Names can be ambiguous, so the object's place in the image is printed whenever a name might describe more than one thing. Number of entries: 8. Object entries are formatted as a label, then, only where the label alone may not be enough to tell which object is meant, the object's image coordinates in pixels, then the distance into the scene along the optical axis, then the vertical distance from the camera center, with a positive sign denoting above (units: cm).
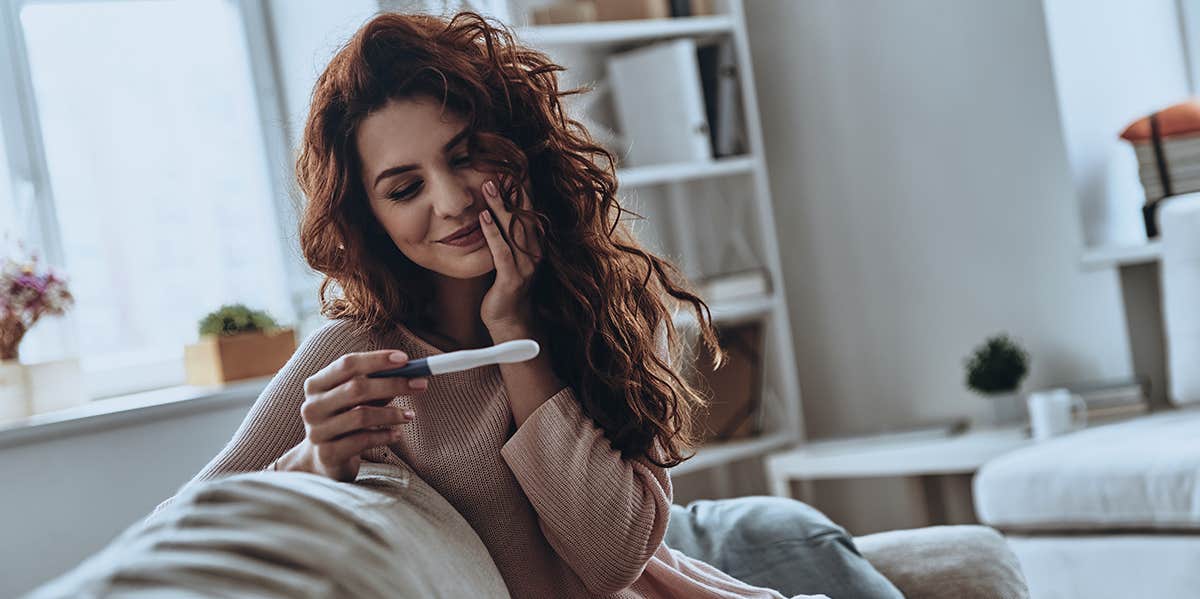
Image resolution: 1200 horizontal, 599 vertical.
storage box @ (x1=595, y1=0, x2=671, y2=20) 334 +59
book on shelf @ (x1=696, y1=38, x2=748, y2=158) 337 +36
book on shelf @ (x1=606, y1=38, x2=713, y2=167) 329 +35
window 297 +33
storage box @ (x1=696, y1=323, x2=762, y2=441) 342 -40
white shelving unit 324 +10
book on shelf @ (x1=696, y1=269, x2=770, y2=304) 336 -14
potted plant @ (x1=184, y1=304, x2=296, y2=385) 286 -9
